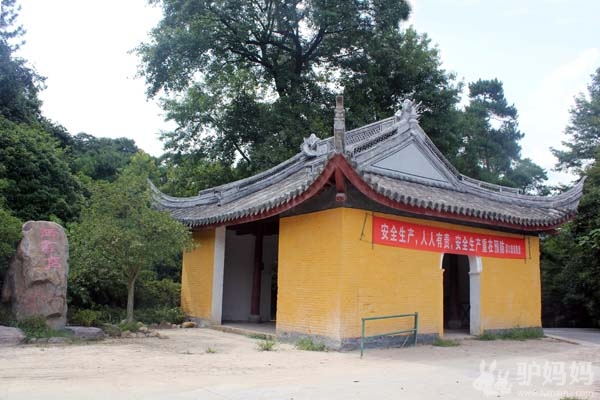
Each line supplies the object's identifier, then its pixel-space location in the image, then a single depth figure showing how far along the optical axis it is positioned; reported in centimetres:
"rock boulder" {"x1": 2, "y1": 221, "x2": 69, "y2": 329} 881
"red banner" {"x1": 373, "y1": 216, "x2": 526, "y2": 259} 923
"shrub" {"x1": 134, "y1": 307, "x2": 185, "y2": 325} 1155
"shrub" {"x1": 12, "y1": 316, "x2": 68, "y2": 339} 844
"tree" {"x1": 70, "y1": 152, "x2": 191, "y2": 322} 938
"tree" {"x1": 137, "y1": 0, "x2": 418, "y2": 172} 1927
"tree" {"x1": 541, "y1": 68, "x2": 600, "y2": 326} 1477
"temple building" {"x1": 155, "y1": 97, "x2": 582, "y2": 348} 866
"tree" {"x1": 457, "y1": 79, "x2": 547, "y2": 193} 3066
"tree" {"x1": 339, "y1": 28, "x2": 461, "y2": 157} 2095
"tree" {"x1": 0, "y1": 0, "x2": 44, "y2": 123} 1731
